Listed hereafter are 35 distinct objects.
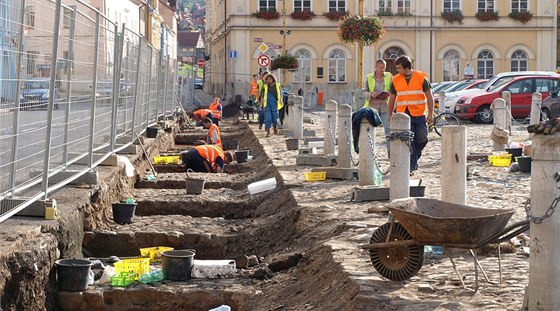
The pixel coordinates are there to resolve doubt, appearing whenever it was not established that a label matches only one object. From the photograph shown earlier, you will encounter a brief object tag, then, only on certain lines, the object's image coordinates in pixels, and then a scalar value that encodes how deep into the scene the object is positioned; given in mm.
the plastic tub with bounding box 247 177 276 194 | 16094
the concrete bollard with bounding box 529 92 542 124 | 23875
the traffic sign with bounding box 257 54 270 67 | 44234
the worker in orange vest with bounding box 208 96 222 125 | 38044
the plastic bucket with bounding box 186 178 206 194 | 16406
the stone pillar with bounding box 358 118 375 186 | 13656
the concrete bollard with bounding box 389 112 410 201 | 11273
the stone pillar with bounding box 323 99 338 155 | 18281
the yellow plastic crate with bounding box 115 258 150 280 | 9977
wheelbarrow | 7035
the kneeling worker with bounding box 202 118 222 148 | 22656
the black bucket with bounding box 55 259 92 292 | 9477
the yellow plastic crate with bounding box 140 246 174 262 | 11305
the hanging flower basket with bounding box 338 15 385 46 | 40281
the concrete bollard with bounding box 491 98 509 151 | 21578
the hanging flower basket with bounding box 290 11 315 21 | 62531
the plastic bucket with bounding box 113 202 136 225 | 13188
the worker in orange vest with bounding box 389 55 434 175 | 14883
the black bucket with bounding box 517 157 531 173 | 16453
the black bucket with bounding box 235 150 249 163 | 22688
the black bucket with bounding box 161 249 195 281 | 10055
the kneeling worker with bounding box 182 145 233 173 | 19594
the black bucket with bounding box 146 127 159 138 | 22891
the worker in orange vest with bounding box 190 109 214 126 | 29345
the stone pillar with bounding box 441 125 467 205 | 9981
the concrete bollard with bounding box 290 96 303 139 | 24891
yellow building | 62844
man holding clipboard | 18375
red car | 35594
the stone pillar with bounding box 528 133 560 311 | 6117
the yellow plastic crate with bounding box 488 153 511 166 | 17938
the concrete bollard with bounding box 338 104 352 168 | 15500
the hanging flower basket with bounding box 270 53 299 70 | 48531
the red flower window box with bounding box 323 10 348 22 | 63094
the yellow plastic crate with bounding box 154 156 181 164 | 21188
